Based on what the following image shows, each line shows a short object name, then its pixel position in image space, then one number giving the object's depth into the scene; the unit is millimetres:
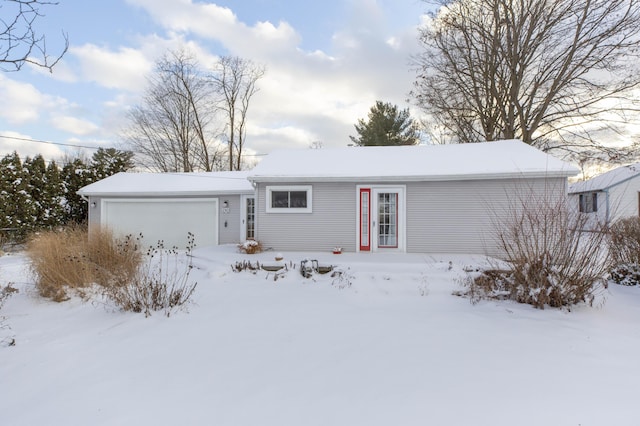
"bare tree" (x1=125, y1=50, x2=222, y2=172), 22422
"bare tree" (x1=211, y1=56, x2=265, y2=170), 22906
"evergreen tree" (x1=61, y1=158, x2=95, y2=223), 14087
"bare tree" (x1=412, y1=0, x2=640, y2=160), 12781
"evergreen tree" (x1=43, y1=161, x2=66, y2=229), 13359
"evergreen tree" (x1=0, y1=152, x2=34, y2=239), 11984
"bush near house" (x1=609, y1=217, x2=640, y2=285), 5719
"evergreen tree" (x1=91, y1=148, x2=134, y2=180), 15562
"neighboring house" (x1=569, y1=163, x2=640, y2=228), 16250
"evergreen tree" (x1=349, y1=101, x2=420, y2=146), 20875
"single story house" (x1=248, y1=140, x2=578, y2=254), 8367
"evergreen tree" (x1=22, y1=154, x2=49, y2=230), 12789
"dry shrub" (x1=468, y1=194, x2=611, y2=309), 4434
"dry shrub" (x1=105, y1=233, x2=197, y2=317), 4650
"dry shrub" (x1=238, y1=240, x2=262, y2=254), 8625
